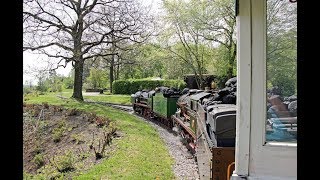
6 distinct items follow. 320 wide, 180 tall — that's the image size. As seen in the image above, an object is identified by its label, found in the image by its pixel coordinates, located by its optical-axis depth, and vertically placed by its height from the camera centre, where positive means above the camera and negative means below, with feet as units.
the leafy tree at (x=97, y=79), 102.55 +4.73
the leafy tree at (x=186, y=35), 63.35 +14.63
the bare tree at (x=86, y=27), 49.70 +13.21
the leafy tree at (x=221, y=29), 55.99 +14.39
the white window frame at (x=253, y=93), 4.02 -0.05
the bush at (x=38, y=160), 22.71 -6.60
